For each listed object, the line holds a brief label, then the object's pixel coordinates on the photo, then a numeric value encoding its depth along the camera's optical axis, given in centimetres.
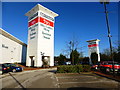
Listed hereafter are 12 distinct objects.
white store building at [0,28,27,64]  2473
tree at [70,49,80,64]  2813
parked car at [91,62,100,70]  1700
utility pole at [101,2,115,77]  1059
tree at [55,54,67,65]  3722
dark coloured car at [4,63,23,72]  1510
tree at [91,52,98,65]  3978
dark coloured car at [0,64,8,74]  1412
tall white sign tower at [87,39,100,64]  4604
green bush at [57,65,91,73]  1416
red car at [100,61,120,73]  1356
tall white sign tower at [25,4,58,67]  2905
